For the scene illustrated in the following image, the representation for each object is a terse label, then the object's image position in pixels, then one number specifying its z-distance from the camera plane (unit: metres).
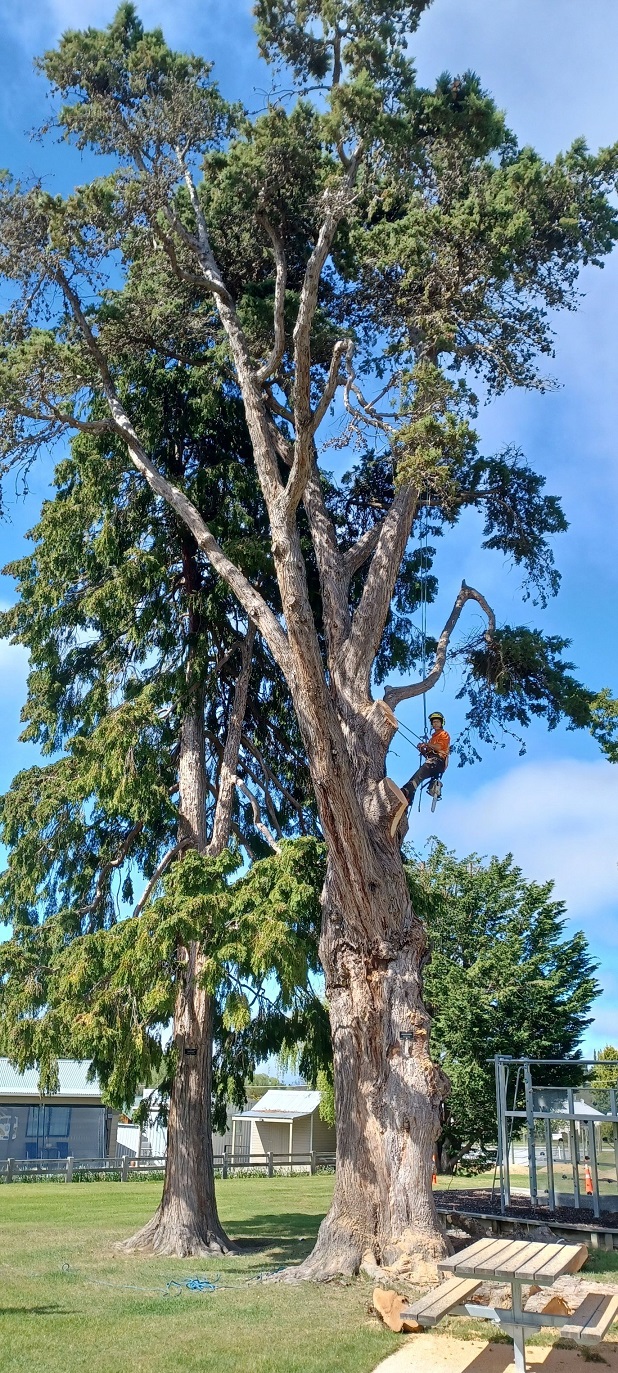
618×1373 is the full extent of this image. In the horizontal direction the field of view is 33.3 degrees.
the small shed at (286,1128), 37.50
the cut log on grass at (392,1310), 8.30
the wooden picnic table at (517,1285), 6.16
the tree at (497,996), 20.69
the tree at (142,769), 12.66
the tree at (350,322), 10.41
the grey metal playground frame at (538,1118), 15.54
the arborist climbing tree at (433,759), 11.70
